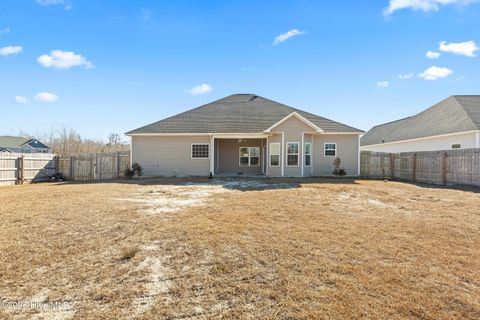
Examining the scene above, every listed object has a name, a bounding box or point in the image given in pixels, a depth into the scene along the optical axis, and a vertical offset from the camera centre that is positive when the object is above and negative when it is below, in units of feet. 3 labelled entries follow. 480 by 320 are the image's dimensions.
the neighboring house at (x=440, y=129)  58.70 +8.11
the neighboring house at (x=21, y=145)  126.31 +7.46
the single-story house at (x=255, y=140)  58.13 +3.93
